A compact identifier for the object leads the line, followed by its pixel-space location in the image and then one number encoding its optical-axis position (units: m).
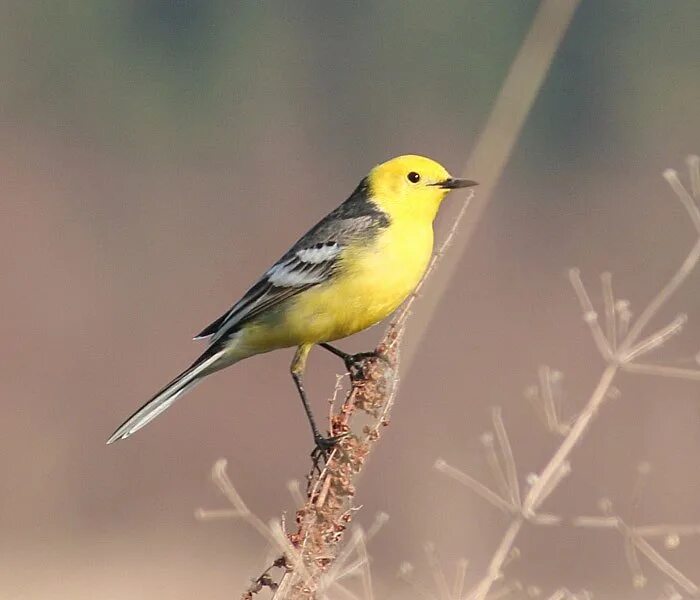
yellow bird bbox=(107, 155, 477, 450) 10.45
